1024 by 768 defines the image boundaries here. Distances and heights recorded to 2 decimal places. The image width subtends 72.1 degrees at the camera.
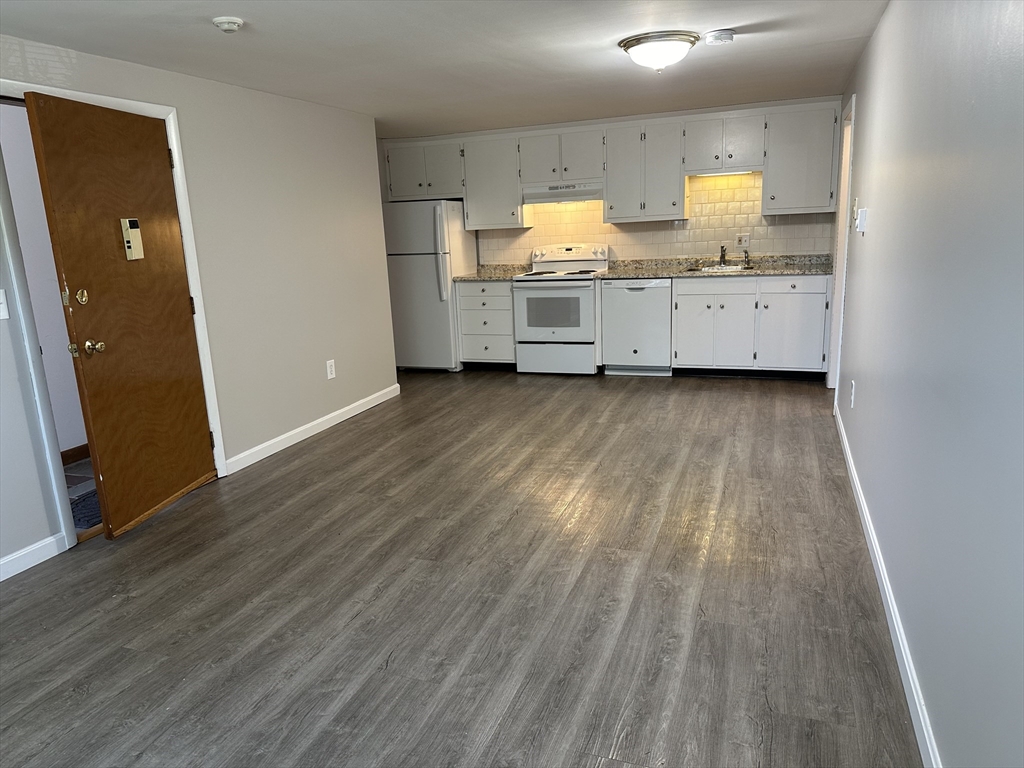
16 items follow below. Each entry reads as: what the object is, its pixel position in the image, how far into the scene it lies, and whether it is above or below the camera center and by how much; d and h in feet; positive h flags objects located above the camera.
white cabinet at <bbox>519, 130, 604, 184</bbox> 20.54 +2.52
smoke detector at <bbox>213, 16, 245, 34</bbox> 9.42 +3.13
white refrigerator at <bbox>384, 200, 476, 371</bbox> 21.38 -0.74
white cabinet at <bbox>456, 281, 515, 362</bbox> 21.77 -2.26
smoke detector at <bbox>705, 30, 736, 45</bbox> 11.35 +3.21
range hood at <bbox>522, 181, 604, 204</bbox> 20.88 +1.52
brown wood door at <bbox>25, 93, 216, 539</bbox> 10.23 -0.61
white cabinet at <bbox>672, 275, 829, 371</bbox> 18.65 -2.34
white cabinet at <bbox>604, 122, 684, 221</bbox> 19.80 +1.92
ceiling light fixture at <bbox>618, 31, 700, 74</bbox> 11.34 +3.10
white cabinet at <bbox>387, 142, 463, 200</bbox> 21.94 +2.44
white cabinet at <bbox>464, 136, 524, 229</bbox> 21.39 +1.90
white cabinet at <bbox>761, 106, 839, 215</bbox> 18.34 +1.84
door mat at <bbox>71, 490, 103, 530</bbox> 11.80 -4.23
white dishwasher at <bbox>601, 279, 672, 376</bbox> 19.99 -2.36
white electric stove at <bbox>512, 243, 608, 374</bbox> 20.65 -2.06
